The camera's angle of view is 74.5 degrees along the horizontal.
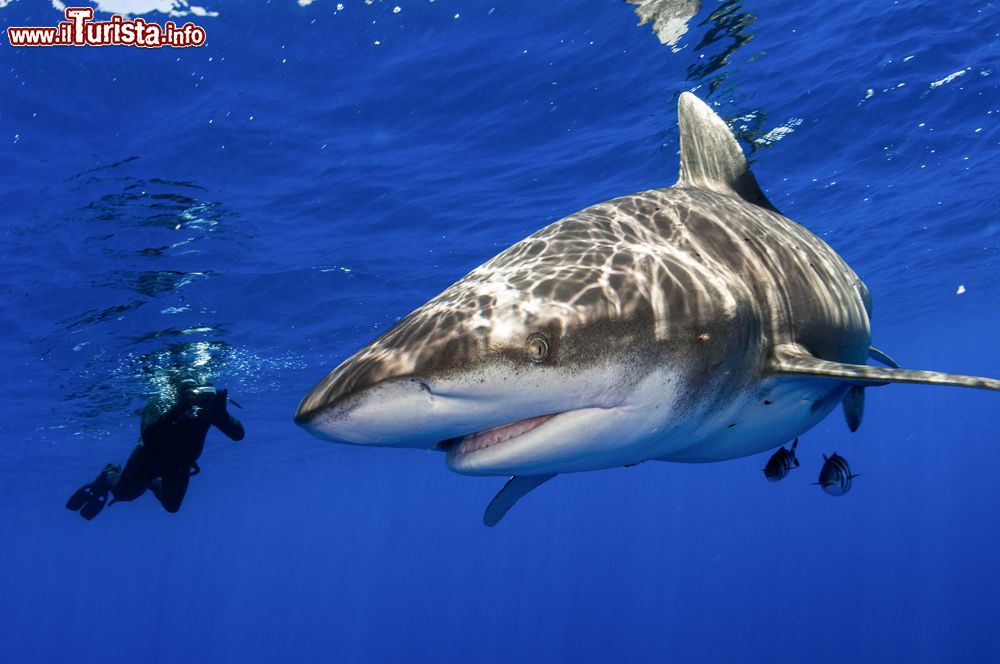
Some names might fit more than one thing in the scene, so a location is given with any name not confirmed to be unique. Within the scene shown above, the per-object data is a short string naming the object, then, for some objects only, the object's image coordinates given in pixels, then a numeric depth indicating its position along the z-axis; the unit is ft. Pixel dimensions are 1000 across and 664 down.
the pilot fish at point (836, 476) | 21.57
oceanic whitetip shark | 7.50
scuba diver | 41.29
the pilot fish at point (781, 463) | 20.68
